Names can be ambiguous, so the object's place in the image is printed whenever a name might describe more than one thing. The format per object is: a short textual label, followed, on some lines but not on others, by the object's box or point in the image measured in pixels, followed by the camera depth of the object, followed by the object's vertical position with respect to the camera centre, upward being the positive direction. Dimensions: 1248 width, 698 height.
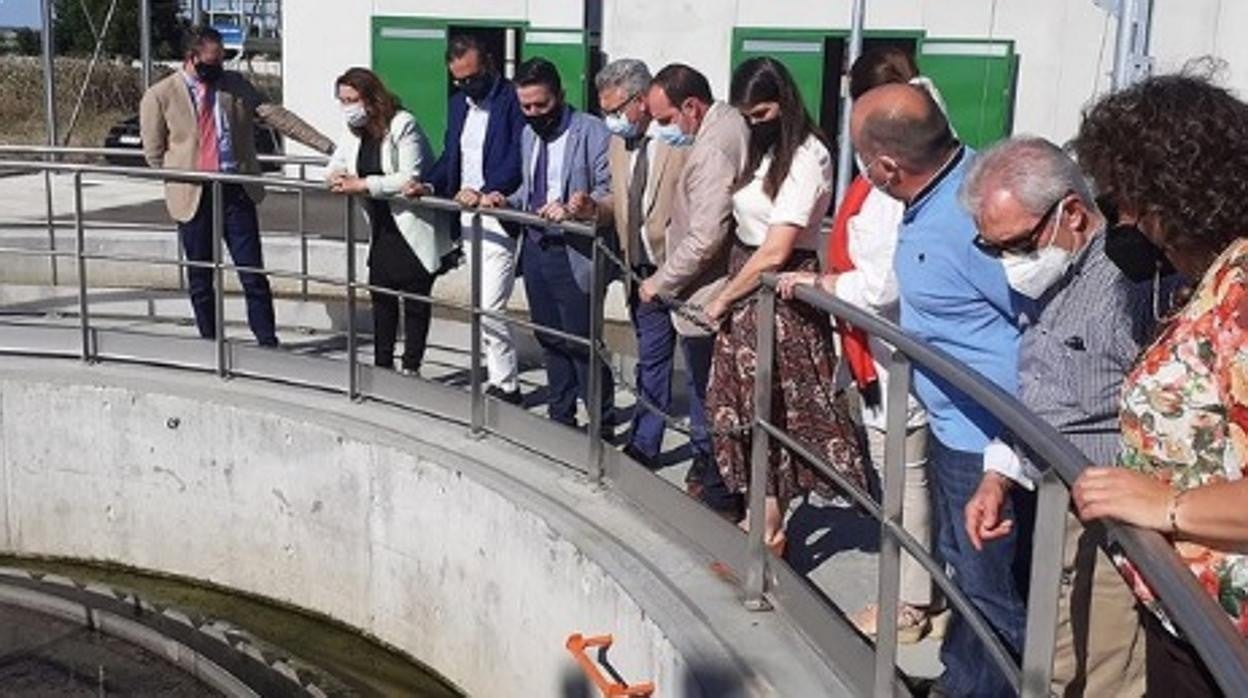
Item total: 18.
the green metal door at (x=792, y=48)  15.07 +0.20
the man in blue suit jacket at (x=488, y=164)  5.83 -0.43
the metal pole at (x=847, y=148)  10.99 -0.56
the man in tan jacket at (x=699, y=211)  4.42 -0.44
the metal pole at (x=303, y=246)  8.13 -1.12
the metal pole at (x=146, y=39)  13.29 +0.03
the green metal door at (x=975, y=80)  14.88 -0.04
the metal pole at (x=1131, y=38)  7.64 +0.23
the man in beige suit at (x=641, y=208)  4.95 -0.50
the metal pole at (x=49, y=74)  12.24 -0.30
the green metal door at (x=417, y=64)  15.70 -0.12
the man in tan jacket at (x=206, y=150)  6.68 -0.48
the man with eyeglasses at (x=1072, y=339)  2.78 -0.49
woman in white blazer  5.95 -0.49
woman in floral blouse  2.20 -0.37
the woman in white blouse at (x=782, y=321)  4.07 -0.71
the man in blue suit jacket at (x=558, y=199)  5.54 -0.54
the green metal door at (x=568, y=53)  15.41 +0.06
